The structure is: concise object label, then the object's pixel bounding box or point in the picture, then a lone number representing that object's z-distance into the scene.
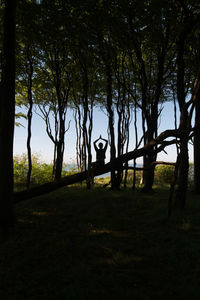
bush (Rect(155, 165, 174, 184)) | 24.52
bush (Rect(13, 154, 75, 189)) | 20.27
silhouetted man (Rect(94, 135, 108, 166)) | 8.34
